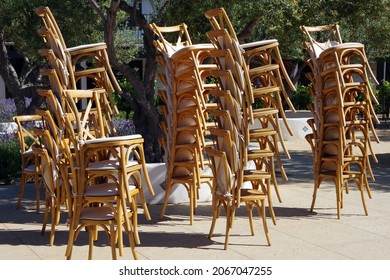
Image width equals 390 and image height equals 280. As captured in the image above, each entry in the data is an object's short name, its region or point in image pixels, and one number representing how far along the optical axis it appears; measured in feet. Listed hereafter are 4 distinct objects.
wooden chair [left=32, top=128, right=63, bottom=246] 35.04
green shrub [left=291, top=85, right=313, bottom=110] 118.05
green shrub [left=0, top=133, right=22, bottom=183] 58.88
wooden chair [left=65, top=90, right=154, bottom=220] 30.60
